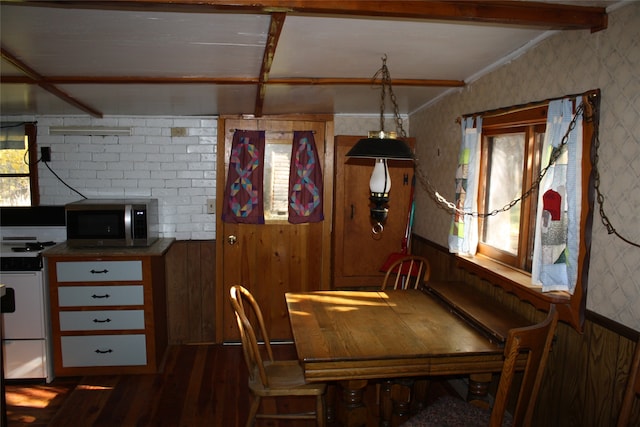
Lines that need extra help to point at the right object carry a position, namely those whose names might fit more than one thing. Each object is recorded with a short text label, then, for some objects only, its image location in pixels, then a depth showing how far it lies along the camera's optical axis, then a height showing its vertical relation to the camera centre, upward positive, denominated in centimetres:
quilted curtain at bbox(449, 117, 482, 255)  285 -8
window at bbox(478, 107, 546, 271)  251 -3
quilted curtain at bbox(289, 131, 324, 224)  414 -6
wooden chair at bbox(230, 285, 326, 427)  242 -109
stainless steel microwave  363 -43
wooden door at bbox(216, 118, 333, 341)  413 -71
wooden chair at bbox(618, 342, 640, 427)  158 -70
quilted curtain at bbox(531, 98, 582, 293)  199 -14
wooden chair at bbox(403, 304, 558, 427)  166 -68
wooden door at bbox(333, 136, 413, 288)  411 -44
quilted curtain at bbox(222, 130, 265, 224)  408 -6
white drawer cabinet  345 -104
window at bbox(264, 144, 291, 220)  417 +0
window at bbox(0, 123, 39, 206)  399 +1
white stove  336 -108
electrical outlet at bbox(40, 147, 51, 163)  402 +12
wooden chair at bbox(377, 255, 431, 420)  269 -128
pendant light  215 +9
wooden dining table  199 -75
